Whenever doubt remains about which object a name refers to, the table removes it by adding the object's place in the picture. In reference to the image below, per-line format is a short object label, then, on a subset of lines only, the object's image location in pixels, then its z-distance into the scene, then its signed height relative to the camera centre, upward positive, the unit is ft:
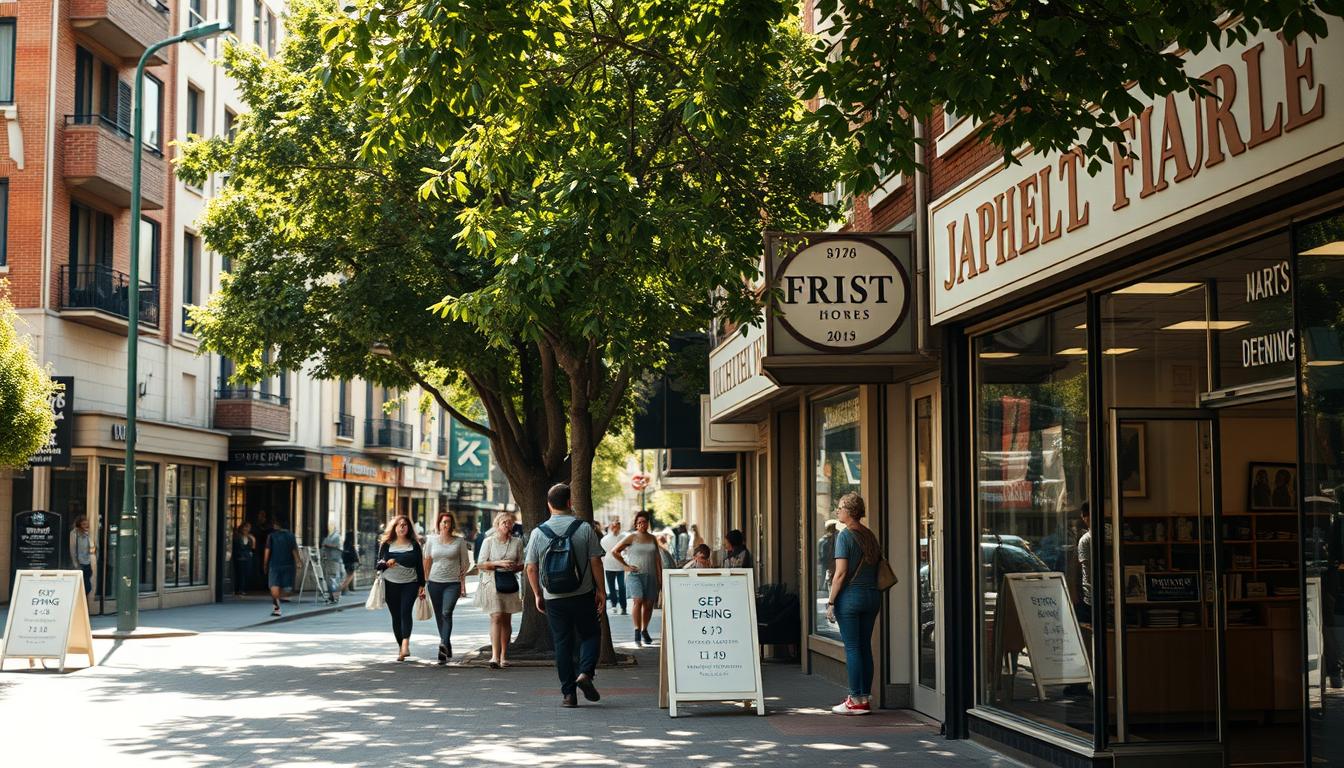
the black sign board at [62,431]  89.10 +3.94
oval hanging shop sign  38.47 +4.97
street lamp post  75.46 -1.03
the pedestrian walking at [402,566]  58.08 -2.57
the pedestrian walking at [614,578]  94.22 -5.09
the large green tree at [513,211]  34.27 +8.22
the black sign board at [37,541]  81.66 -2.19
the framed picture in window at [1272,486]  30.73 +0.14
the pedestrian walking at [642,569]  69.00 -3.21
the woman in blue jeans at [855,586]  40.27 -2.35
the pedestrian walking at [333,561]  115.75 -4.70
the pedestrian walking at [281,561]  99.76 -4.07
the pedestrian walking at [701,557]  64.69 -2.53
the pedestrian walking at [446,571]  60.23 -2.86
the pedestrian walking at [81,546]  88.99 -2.68
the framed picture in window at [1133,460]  30.83 +0.68
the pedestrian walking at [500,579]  56.59 -3.00
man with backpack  42.78 -2.39
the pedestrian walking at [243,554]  121.49 -4.35
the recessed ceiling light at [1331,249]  21.31 +3.38
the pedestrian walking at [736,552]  62.23 -2.25
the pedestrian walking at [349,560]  123.85 -4.99
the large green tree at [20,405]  67.05 +4.13
